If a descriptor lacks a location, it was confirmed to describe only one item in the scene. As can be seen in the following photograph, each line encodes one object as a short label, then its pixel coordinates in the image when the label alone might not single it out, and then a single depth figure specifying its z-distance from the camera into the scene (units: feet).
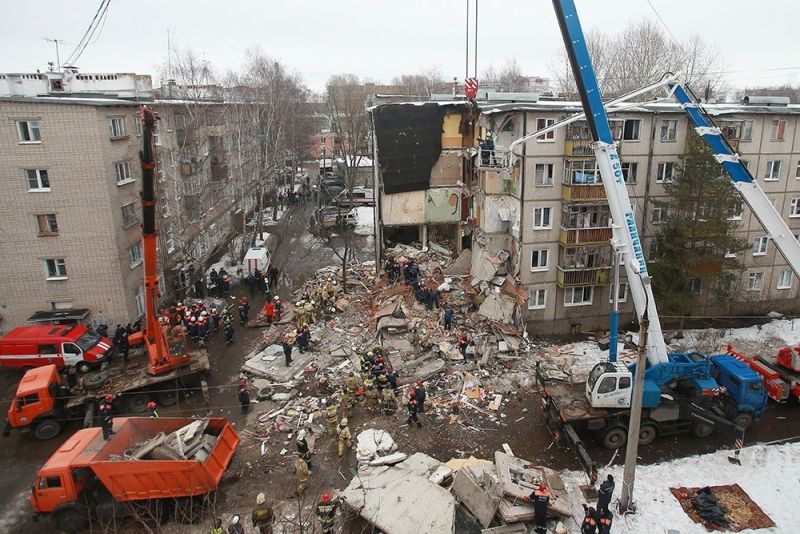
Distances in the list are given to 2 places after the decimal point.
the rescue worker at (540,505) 41.55
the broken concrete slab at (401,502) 40.04
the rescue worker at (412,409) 58.18
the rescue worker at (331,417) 55.98
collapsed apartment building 79.25
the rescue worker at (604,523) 39.78
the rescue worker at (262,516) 41.39
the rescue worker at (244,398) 62.23
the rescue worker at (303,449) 50.37
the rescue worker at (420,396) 59.98
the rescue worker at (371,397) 61.57
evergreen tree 76.23
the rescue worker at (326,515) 39.86
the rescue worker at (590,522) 40.34
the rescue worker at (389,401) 61.00
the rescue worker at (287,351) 71.82
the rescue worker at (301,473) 47.85
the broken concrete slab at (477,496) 42.01
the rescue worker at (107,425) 47.52
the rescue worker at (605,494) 41.57
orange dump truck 43.80
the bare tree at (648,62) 144.66
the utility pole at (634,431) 40.42
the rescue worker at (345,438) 53.93
